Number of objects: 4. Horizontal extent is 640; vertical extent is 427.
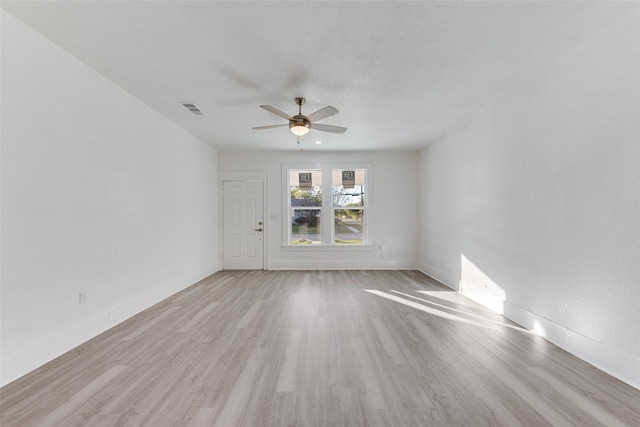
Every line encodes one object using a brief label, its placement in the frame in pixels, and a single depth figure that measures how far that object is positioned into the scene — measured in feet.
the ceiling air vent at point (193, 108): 11.61
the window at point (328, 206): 20.74
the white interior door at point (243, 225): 20.26
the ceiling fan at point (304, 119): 9.79
